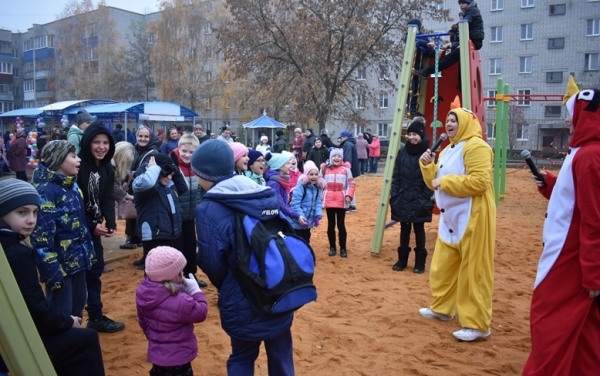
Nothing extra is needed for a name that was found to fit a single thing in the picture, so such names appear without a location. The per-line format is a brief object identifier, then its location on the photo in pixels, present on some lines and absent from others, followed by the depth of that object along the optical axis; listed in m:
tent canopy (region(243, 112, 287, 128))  22.00
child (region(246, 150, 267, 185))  5.34
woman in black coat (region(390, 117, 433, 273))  6.57
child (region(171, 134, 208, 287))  5.67
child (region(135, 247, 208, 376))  2.94
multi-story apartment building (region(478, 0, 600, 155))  36.56
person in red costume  2.81
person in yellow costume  4.34
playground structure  6.91
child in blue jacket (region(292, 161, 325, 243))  6.77
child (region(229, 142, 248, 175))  3.85
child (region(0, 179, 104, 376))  2.42
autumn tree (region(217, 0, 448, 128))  22.97
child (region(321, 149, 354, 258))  7.33
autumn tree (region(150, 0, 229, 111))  38.34
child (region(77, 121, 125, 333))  4.25
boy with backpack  2.60
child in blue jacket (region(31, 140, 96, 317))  3.27
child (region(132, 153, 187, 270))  4.59
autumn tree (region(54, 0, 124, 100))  42.56
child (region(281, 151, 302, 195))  6.95
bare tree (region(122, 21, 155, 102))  43.03
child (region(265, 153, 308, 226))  5.63
